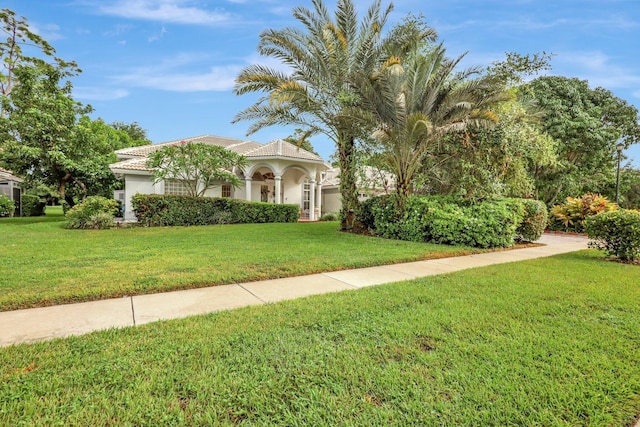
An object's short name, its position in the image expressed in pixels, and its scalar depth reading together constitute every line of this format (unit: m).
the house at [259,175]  17.92
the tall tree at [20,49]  22.42
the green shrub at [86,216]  13.71
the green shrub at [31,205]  24.64
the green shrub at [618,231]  7.47
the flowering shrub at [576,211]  15.06
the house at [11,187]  23.30
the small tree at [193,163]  15.45
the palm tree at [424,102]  9.91
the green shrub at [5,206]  20.25
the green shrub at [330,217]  21.80
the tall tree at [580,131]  18.70
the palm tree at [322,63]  11.24
